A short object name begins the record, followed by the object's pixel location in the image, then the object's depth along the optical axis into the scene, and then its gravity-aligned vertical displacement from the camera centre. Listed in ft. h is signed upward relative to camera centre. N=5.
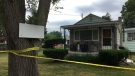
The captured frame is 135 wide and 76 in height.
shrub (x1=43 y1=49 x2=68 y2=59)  23.54 -3.45
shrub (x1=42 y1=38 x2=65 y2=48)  42.68 -1.68
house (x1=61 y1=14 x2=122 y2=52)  25.85 +1.06
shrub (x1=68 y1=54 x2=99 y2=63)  22.33 -4.48
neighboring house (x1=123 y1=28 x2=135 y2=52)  36.87 -0.33
